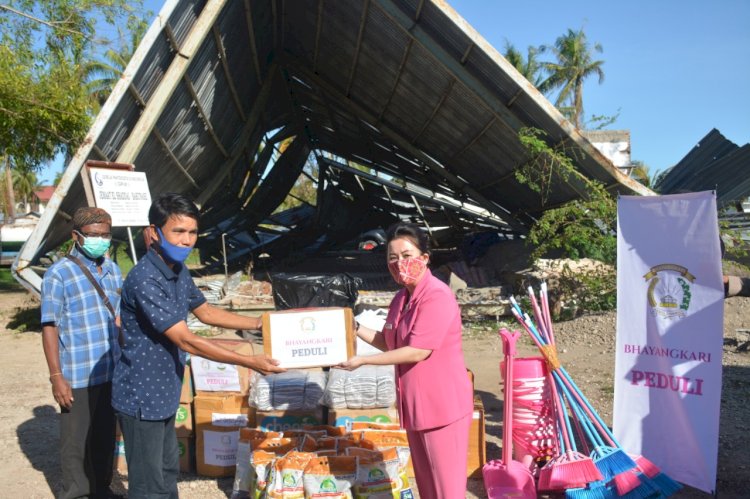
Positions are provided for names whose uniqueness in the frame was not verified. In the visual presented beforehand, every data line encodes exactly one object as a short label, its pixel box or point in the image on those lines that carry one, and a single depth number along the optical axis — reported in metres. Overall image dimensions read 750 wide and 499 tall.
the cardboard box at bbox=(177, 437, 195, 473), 4.48
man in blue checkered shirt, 3.59
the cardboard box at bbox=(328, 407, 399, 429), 4.27
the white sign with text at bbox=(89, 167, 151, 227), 6.10
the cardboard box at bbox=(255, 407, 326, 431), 4.24
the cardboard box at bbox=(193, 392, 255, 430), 4.36
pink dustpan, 3.88
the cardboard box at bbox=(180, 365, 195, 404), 4.43
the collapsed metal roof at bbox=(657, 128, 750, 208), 9.94
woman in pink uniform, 2.73
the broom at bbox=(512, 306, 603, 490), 3.67
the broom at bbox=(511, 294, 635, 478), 3.72
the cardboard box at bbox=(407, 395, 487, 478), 4.29
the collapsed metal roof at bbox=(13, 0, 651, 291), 7.69
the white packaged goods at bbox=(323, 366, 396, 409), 4.31
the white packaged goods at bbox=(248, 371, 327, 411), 4.27
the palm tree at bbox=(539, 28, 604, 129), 39.72
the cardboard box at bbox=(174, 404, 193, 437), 4.45
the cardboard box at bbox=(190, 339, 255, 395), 4.41
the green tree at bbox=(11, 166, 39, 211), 48.85
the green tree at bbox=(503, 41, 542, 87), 37.00
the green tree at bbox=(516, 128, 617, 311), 8.97
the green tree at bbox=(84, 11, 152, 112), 26.41
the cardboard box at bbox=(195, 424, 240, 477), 4.35
